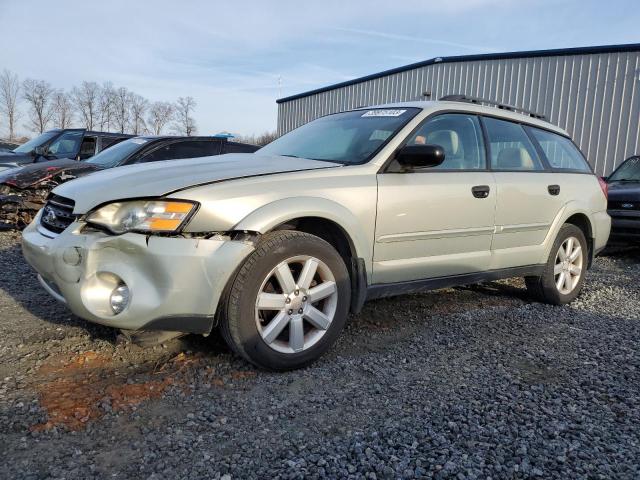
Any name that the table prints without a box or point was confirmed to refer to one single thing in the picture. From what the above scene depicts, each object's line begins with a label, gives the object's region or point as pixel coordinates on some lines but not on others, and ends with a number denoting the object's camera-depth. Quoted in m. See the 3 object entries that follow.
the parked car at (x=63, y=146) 9.02
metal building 12.06
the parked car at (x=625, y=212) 7.39
